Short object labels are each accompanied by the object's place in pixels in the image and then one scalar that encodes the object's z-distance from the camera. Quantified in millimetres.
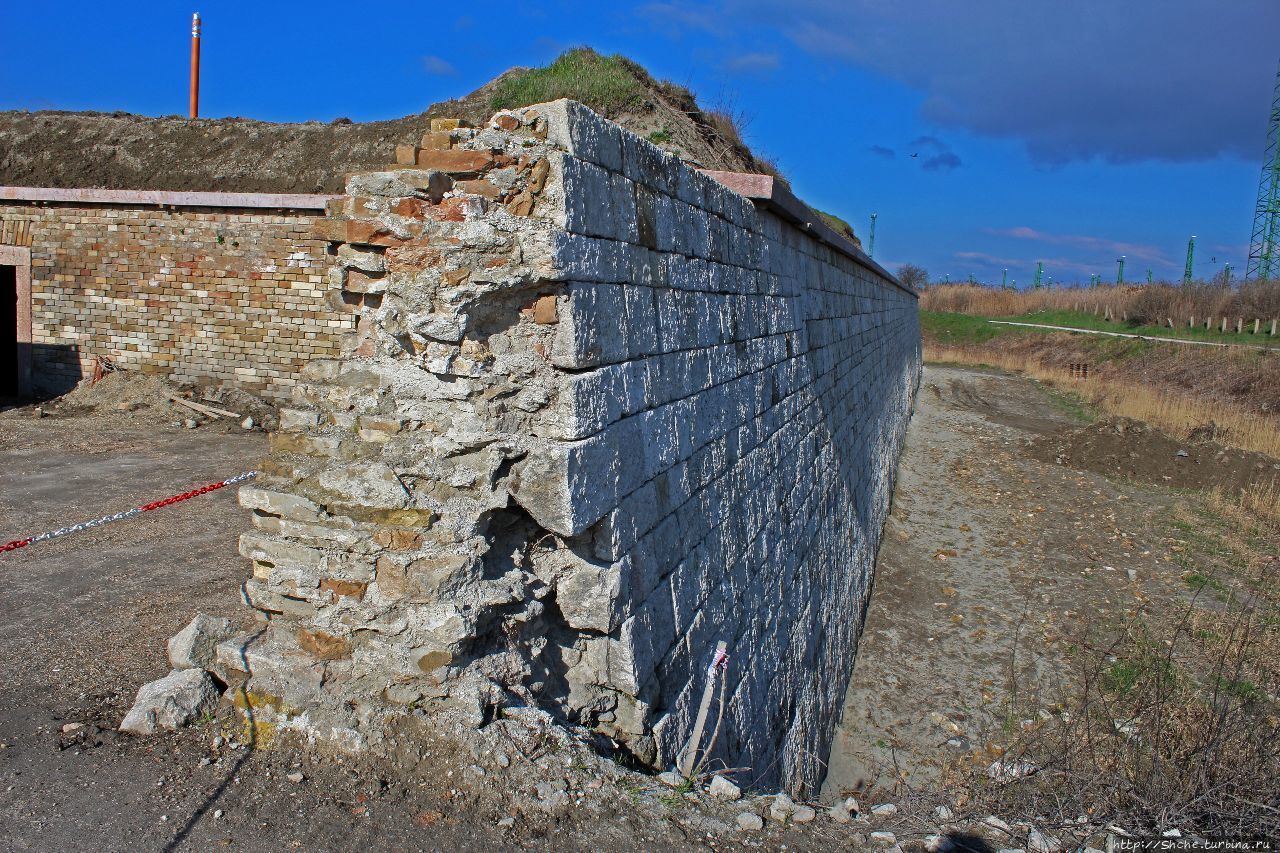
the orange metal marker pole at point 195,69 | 17094
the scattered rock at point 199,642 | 3117
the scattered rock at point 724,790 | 2857
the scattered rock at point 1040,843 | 2812
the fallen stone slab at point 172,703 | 2885
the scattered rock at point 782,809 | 2766
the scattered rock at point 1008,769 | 3910
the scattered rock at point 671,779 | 2820
